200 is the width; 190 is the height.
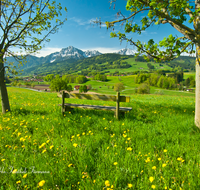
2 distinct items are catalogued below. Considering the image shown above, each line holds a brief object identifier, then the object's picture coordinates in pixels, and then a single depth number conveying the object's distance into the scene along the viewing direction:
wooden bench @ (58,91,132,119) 6.00
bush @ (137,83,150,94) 93.65
